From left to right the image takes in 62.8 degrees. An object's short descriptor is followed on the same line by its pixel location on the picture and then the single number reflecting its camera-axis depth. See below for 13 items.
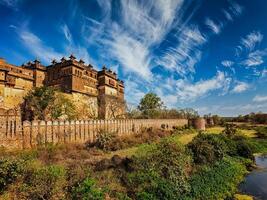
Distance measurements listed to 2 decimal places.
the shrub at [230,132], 33.91
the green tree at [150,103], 62.75
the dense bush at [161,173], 12.52
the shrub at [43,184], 10.57
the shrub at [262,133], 38.41
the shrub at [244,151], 23.59
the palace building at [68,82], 31.11
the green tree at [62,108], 29.03
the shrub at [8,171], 10.91
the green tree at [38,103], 28.36
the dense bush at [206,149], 18.05
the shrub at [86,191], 10.71
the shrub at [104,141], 22.38
